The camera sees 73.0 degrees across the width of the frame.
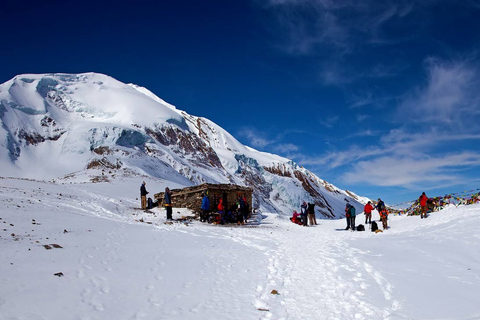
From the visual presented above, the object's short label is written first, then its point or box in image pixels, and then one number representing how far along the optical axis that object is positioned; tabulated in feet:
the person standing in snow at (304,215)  81.41
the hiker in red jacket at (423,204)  72.64
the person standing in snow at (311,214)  84.53
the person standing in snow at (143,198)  78.54
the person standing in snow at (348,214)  69.72
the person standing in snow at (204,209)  65.92
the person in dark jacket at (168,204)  63.86
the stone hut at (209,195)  77.97
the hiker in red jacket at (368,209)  75.98
